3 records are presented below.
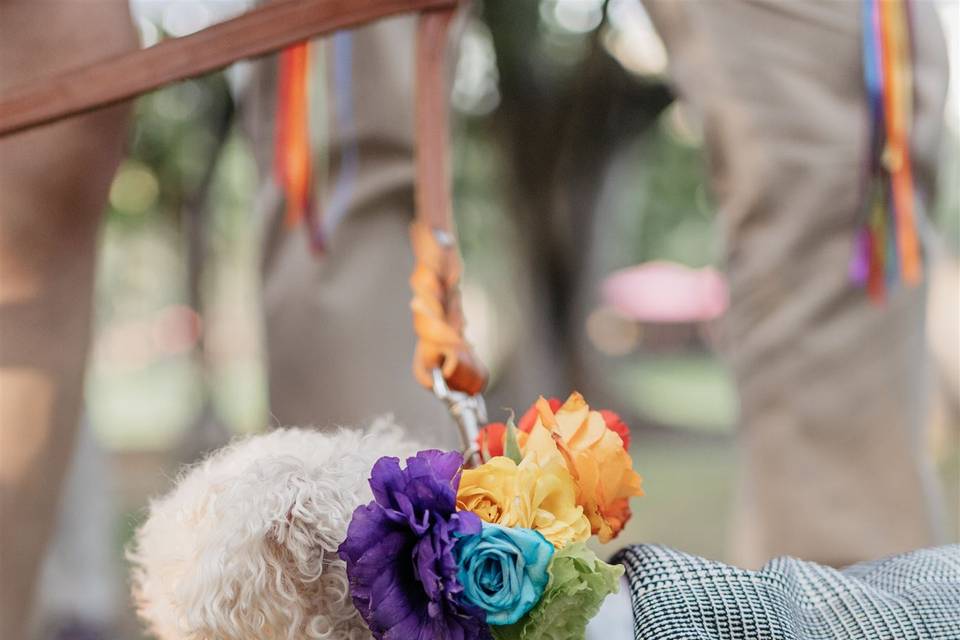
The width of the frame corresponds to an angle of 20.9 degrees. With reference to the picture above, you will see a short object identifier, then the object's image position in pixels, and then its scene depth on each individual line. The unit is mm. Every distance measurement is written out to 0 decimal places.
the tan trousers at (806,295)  1622
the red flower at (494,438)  1196
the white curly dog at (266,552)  1069
